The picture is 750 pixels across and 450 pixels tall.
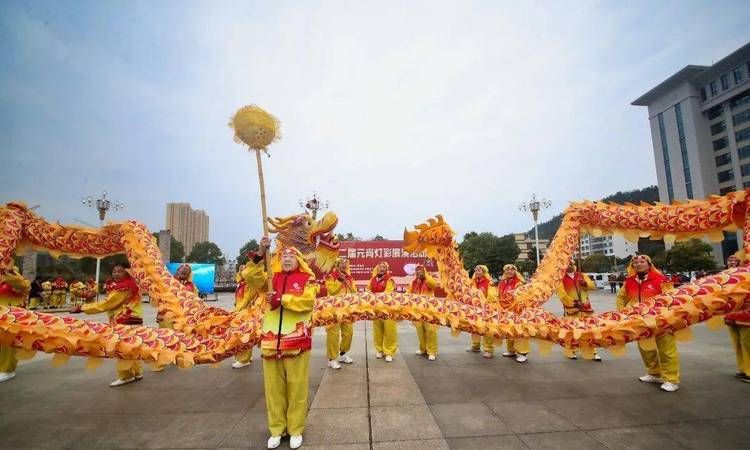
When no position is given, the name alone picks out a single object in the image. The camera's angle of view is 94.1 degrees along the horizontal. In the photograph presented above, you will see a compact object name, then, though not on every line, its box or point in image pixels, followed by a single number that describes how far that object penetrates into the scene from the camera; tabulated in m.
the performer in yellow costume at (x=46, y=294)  16.38
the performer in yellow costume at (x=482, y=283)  6.56
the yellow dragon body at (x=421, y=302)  3.17
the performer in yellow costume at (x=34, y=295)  12.71
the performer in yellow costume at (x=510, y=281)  6.20
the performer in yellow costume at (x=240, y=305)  5.23
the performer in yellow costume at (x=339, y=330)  5.68
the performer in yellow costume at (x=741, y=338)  4.41
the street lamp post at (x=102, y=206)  16.20
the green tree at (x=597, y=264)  47.47
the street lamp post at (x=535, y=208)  20.25
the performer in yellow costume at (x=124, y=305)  4.85
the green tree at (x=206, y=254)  50.89
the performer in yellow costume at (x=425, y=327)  6.14
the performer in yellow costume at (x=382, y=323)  6.12
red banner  17.67
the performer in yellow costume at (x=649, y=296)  4.24
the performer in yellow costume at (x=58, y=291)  16.45
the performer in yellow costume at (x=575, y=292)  6.08
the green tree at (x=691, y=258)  21.52
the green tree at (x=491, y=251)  37.47
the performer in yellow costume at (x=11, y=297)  4.91
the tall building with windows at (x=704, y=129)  34.88
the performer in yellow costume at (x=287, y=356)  2.98
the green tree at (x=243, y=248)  43.91
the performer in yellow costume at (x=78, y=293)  16.25
